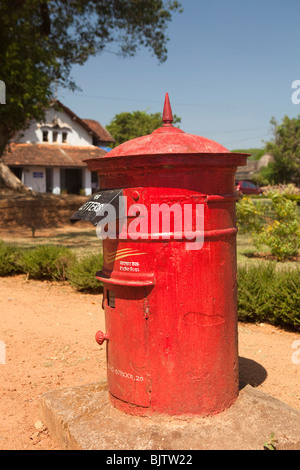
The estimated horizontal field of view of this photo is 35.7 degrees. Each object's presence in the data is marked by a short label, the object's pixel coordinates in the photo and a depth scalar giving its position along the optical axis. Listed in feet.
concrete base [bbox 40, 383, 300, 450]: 8.46
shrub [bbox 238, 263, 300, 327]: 17.52
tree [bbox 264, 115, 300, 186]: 149.59
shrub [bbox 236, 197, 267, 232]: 33.55
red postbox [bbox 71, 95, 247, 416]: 8.85
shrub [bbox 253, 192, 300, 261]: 32.07
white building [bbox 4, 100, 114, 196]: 99.80
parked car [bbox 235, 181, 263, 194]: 142.74
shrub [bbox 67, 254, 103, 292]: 22.55
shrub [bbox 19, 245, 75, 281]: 25.01
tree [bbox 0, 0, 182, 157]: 37.27
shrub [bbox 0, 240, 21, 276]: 26.22
